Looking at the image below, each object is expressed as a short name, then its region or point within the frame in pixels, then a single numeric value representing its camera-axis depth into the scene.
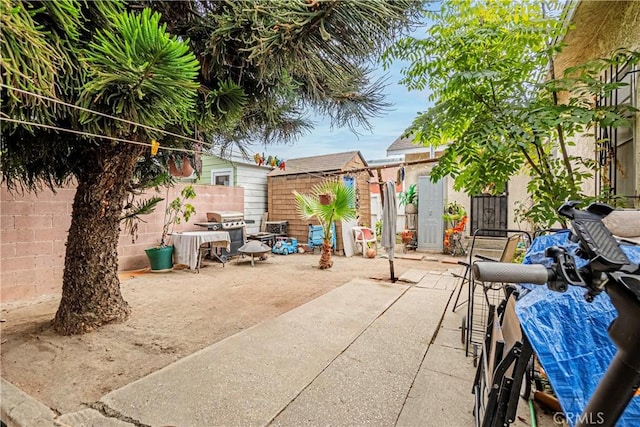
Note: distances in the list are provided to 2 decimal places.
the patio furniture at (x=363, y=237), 8.41
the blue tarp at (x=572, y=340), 0.67
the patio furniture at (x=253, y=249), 6.92
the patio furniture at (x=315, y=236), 8.83
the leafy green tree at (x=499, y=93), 1.95
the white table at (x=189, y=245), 6.27
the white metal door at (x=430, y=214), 8.35
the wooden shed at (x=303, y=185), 9.39
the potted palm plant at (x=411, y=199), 8.88
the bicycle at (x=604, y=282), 0.50
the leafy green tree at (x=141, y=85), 1.51
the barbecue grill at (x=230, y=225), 7.30
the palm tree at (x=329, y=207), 6.50
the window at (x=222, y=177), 9.56
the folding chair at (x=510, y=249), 2.82
